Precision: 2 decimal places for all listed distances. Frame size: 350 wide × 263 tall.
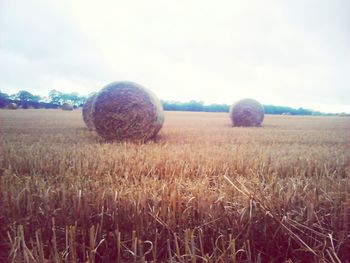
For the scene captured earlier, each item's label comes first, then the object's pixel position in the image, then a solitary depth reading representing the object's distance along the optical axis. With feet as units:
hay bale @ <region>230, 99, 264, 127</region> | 43.21
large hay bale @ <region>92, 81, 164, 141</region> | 21.24
